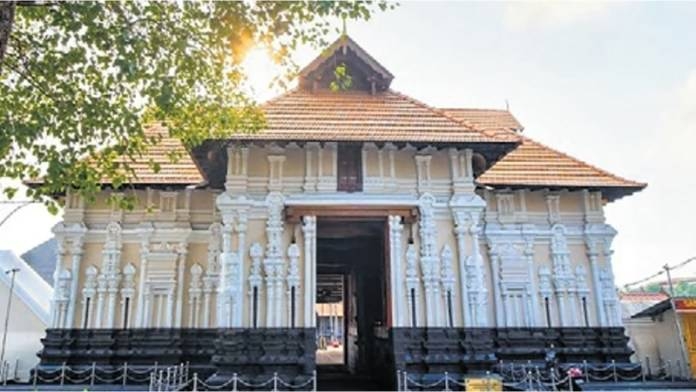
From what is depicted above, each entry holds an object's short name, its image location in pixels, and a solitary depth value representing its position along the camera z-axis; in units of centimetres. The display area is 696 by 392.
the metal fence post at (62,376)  1143
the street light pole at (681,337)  1470
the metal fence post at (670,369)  1509
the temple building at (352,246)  1007
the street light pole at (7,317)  1398
